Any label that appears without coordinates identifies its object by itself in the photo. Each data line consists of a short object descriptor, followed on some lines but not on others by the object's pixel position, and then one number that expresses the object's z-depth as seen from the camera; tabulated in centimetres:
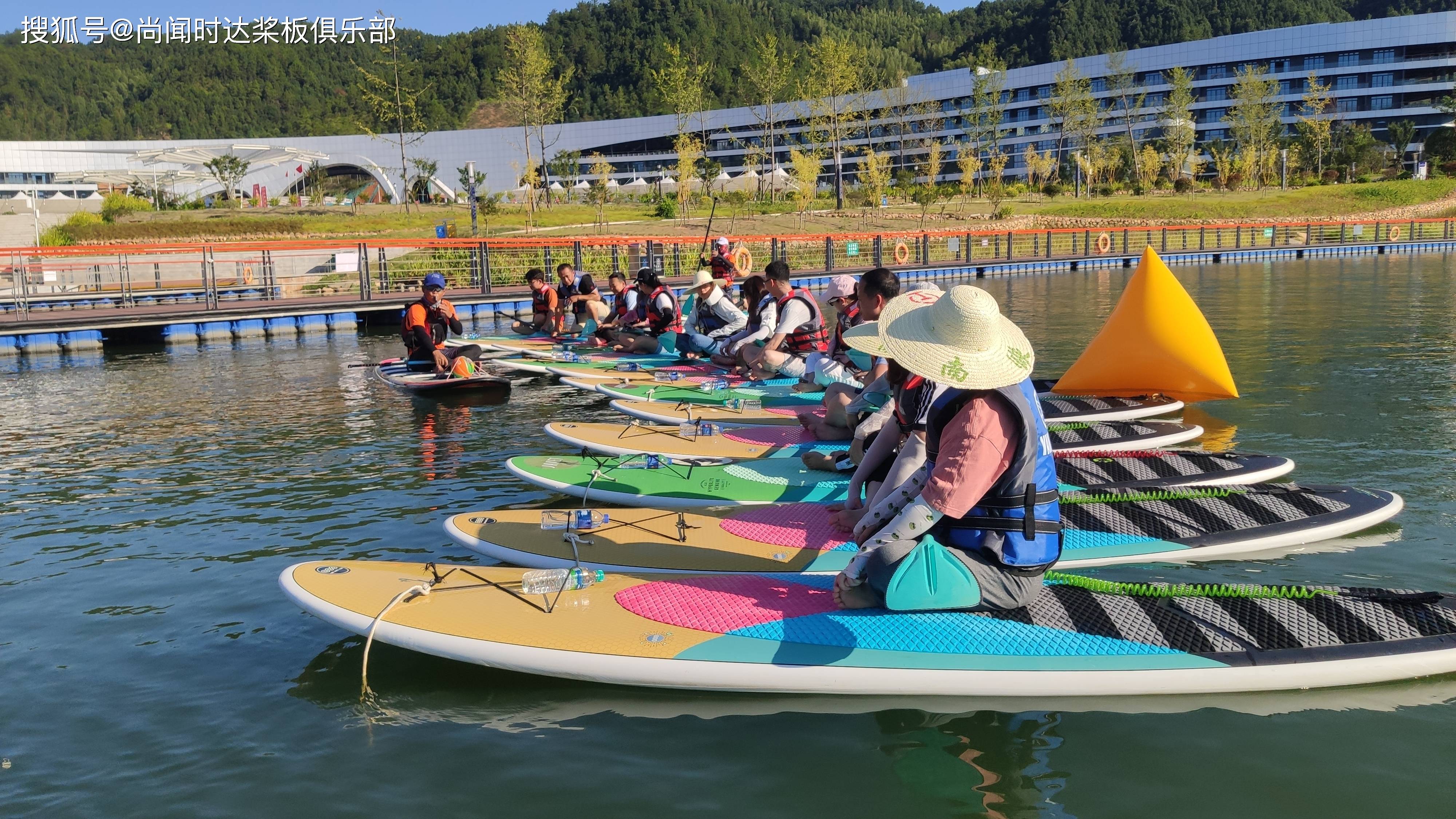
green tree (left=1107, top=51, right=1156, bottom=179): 8356
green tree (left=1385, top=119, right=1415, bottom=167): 7312
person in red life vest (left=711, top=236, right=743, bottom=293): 1471
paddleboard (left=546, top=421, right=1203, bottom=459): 859
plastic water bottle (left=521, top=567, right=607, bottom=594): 530
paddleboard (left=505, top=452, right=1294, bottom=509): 745
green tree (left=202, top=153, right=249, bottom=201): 6181
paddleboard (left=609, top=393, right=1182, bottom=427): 990
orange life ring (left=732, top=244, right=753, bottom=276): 2726
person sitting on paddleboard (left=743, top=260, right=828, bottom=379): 1141
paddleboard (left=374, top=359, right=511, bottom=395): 1376
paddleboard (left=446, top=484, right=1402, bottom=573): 616
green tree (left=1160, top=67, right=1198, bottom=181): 6988
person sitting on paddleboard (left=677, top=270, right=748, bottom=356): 1373
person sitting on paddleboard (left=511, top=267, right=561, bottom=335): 1802
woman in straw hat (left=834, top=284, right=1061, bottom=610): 430
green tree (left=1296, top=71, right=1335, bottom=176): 7294
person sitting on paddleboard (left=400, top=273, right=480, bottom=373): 1400
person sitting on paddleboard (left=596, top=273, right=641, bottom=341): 1614
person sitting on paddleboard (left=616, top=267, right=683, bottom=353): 1530
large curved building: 8238
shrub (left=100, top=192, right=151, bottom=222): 5616
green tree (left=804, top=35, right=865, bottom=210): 5772
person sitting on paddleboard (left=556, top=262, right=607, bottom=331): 1736
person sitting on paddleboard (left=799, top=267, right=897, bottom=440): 714
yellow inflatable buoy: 1111
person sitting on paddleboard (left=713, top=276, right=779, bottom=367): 1215
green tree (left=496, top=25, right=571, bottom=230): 5312
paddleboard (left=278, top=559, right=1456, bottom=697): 459
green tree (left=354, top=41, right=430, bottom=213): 5178
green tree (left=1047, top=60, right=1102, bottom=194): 7225
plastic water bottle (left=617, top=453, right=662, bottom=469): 813
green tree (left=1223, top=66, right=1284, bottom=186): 6988
